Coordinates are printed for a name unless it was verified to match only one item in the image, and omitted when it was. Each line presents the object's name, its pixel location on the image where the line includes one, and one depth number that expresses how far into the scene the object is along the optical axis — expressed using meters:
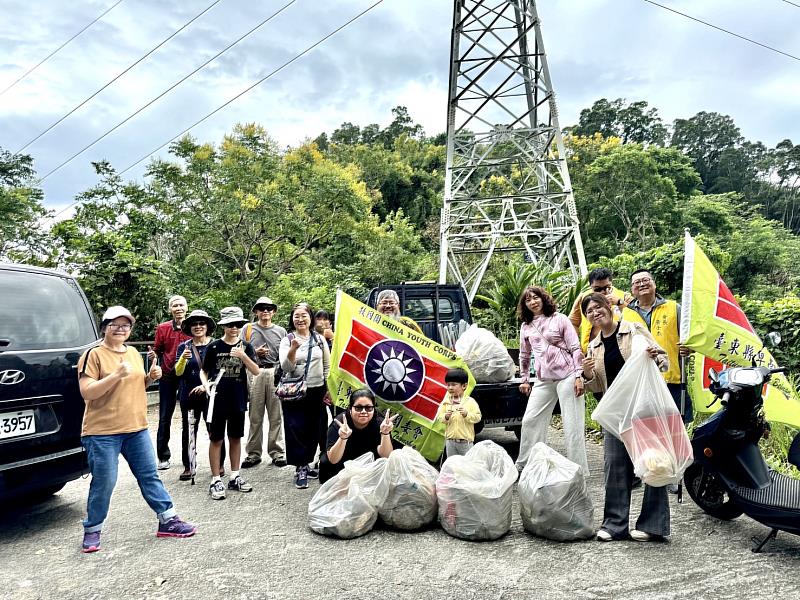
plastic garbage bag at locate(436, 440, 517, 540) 3.78
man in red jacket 5.82
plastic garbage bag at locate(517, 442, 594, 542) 3.70
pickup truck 7.34
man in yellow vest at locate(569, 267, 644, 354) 4.76
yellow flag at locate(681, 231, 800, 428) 3.90
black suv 3.75
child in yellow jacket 4.79
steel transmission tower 15.70
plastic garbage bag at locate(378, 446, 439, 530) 3.96
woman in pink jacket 4.81
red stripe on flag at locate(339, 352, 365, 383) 4.95
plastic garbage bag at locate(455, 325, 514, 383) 5.69
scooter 3.49
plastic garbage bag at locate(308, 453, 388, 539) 3.91
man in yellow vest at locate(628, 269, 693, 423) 4.55
